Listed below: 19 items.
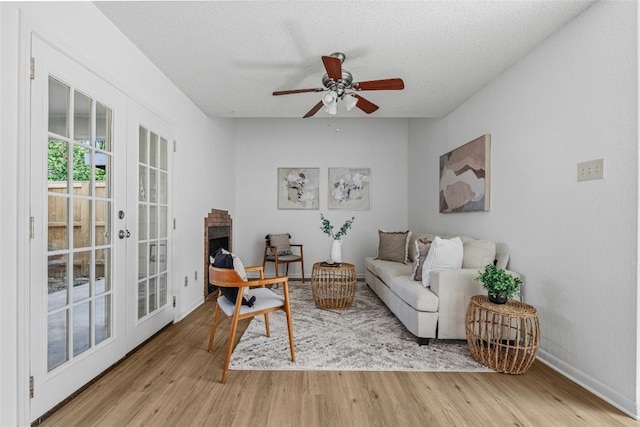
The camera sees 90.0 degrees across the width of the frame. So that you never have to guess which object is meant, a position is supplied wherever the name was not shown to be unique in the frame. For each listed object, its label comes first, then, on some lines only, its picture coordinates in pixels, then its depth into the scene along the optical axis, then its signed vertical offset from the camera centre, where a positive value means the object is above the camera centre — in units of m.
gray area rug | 2.33 -1.12
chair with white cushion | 2.19 -0.68
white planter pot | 3.91 -0.49
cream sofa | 2.62 -0.70
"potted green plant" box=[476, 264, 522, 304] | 2.26 -0.51
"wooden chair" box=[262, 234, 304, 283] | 5.11 -0.73
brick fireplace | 4.18 -0.35
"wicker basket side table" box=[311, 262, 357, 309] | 3.73 -0.86
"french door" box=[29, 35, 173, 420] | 1.66 -0.11
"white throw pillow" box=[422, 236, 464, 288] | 2.85 -0.39
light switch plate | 1.94 +0.28
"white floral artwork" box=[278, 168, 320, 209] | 5.72 +0.45
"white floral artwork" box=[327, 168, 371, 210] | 5.72 +0.37
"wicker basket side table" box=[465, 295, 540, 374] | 2.17 -0.90
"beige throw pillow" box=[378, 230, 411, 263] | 4.50 -0.48
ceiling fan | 2.40 +1.02
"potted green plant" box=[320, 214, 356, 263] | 3.90 -0.49
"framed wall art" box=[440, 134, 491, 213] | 3.21 +0.41
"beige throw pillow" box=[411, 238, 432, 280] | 3.16 -0.43
